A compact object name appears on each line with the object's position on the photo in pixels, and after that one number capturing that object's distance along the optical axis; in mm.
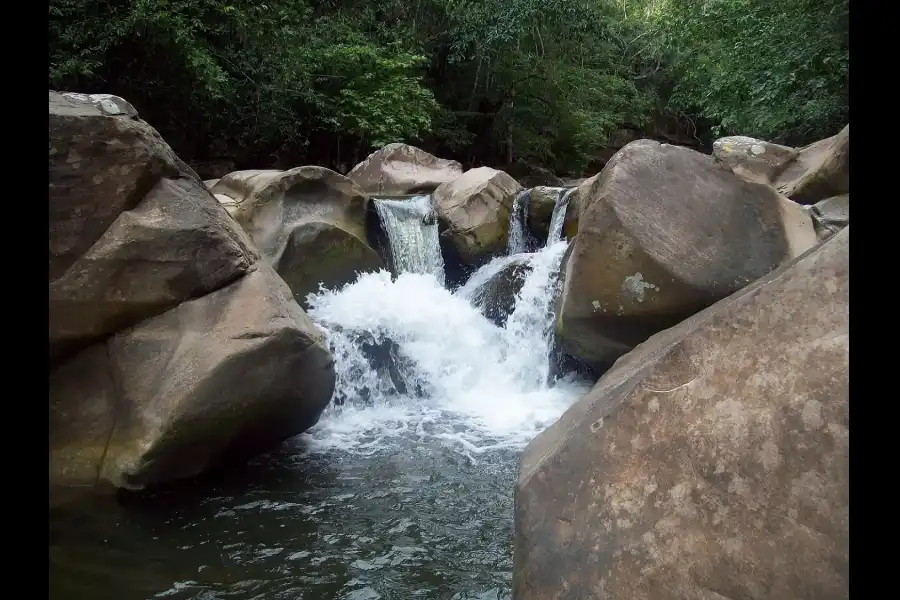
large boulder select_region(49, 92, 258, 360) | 4176
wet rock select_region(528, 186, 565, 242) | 9398
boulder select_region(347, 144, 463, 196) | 10945
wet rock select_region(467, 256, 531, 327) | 7631
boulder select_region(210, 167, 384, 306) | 7750
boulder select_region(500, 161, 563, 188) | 16094
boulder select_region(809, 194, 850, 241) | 4691
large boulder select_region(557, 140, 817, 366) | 4078
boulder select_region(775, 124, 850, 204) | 6688
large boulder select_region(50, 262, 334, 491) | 3998
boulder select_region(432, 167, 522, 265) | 9156
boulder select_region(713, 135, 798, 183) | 8289
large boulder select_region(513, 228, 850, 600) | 1690
